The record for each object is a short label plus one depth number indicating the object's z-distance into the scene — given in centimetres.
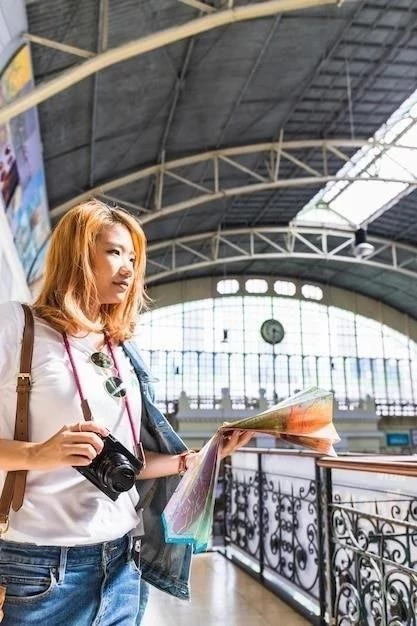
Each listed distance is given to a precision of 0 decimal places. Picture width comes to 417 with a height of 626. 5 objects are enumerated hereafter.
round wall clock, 2416
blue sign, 2053
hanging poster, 553
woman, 94
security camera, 1085
